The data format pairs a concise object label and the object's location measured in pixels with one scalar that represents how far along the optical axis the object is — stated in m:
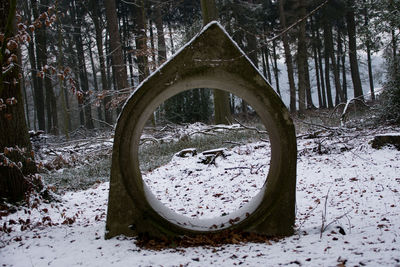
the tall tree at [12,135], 5.19
